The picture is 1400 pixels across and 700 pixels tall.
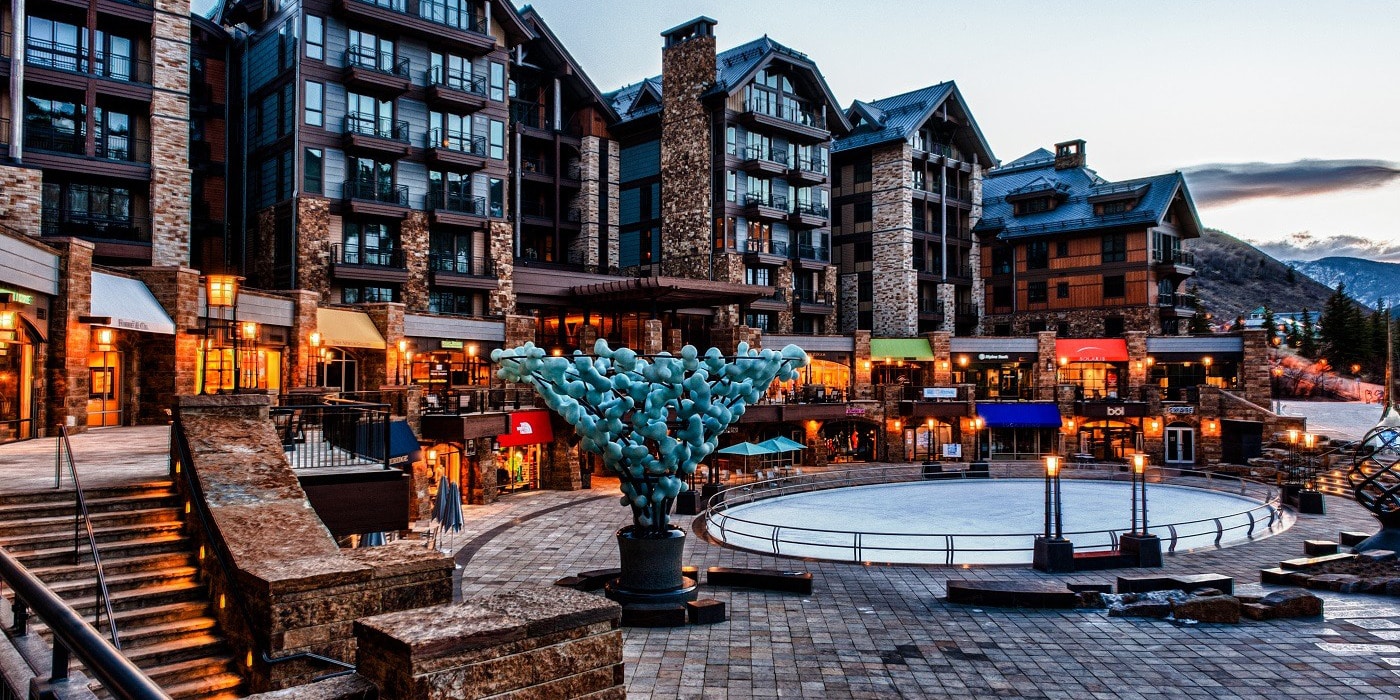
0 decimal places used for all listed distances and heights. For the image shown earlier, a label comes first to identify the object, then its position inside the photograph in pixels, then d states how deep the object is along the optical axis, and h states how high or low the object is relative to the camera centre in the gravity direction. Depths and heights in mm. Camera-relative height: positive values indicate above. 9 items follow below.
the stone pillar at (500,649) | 4715 -1627
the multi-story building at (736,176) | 52750 +12427
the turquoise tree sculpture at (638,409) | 16844 -793
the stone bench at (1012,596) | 16469 -4359
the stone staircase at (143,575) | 7945 -2129
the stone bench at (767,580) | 17812 -4401
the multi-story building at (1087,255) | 56344 +7924
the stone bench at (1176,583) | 17281 -4359
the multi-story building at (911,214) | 58406 +11130
